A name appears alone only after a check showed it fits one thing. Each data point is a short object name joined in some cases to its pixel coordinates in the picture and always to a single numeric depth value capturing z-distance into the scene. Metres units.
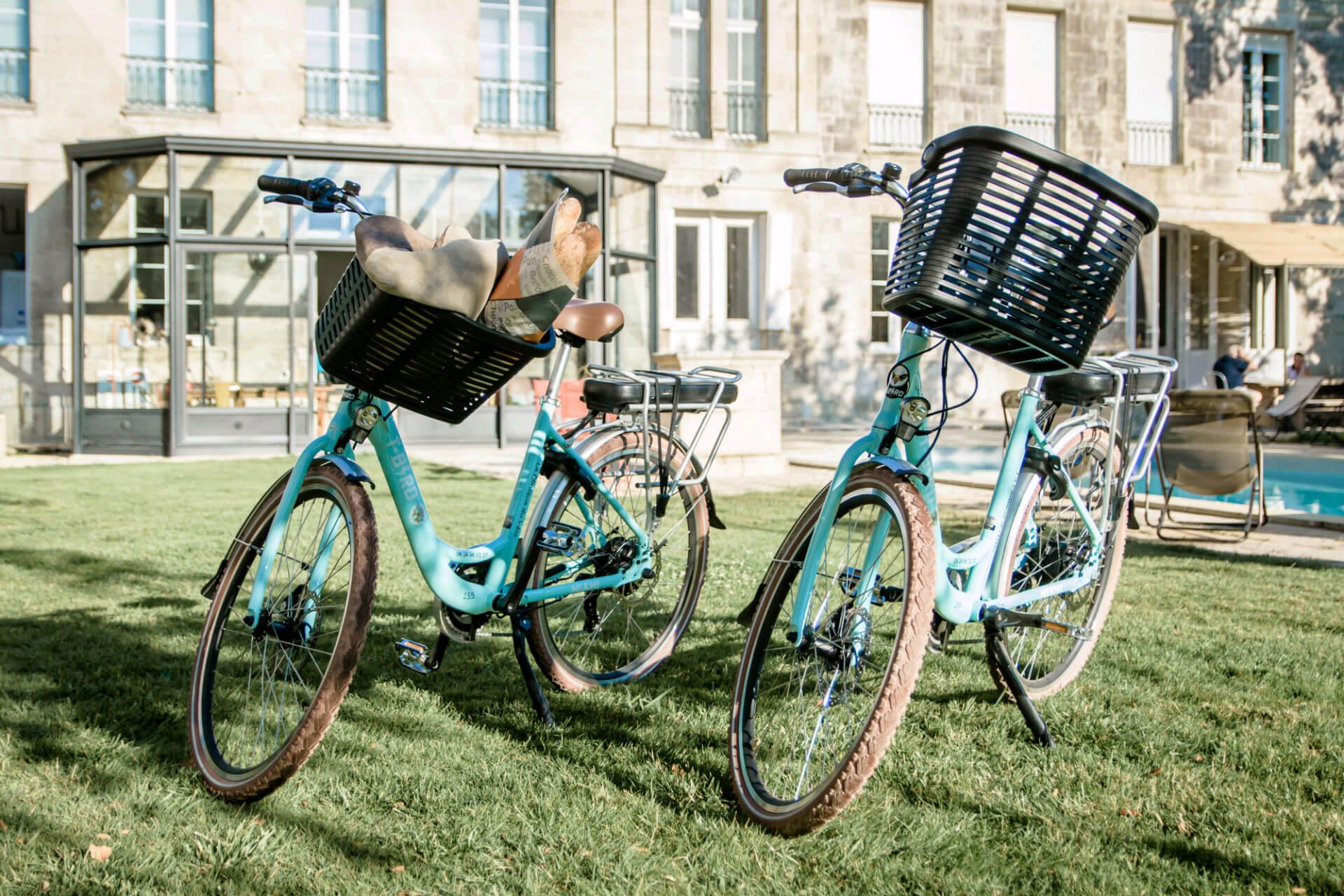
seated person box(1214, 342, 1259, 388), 16.42
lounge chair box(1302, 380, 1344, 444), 15.33
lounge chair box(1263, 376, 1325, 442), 14.59
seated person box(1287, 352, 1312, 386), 19.09
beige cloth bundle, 2.35
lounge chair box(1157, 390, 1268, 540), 6.74
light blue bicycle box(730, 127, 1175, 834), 2.31
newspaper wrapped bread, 2.45
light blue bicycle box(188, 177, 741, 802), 2.53
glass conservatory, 14.85
